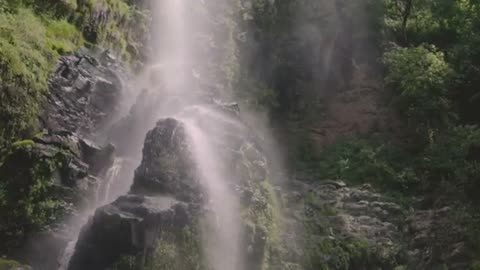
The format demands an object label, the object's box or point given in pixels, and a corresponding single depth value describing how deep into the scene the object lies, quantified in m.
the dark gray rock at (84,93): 14.66
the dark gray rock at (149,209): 11.47
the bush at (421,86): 21.31
